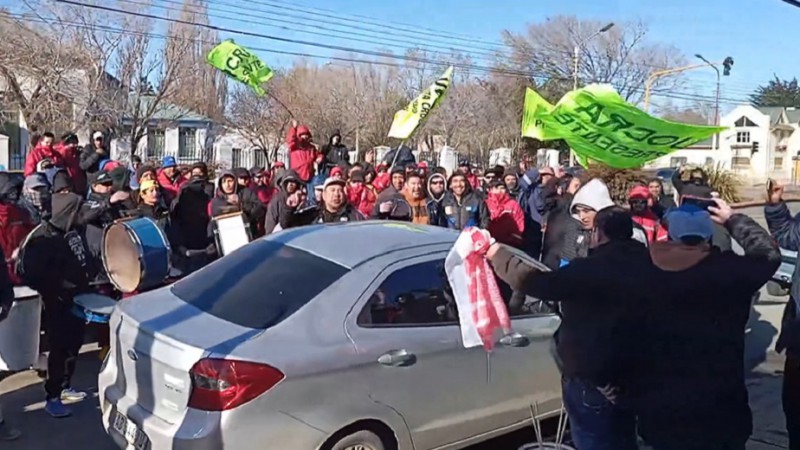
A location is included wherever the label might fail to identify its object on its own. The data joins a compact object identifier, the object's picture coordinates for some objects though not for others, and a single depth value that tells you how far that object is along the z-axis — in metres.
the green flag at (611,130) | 6.02
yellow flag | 12.61
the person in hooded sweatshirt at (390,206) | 7.89
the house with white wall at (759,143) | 66.56
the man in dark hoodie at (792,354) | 4.50
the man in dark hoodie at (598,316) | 3.57
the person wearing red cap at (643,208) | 7.97
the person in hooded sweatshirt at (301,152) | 11.73
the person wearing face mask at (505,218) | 9.03
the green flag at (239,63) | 13.05
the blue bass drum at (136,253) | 6.39
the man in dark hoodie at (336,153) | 13.14
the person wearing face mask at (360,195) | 9.72
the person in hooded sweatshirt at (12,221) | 6.29
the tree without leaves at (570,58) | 52.16
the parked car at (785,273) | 9.17
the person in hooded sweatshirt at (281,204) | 7.76
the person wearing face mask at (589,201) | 4.81
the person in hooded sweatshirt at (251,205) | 9.44
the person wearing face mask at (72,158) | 11.41
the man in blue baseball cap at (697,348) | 3.52
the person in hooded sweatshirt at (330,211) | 7.43
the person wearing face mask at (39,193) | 6.13
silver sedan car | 4.12
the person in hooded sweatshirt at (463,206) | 8.72
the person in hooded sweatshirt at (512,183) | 12.38
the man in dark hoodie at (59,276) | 6.00
